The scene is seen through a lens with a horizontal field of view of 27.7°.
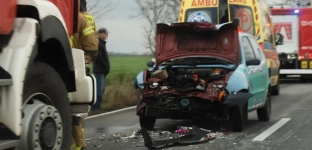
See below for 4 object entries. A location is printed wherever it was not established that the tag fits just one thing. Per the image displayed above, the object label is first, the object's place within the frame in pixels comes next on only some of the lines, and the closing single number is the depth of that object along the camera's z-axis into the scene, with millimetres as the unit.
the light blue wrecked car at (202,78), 9867
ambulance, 17297
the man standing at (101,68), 13461
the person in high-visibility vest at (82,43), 6656
